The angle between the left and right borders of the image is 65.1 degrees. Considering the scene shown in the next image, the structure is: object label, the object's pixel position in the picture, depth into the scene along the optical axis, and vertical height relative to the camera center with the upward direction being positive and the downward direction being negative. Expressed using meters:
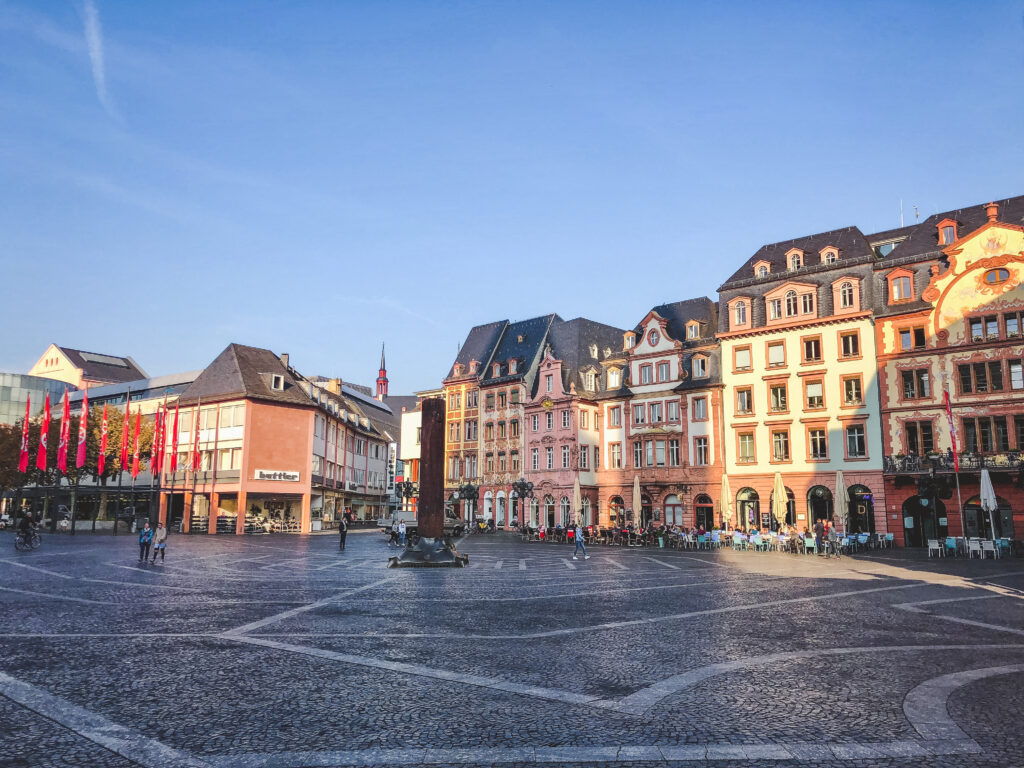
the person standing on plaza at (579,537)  32.84 -1.49
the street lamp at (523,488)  46.81 +0.74
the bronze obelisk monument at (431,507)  26.89 -0.20
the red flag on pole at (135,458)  56.41 +3.14
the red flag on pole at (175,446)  58.78 +4.20
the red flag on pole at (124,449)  51.09 +3.40
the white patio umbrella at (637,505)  47.66 -0.32
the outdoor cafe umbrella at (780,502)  41.34 -0.14
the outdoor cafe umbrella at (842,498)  39.56 +0.05
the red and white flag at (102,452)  50.97 +3.24
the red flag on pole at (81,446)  45.45 +3.22
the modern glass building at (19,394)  105.00 +14.33
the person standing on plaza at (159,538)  27.19 -1.23
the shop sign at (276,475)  62.16 +2.06
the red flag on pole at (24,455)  46.03 +2.73
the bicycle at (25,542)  33.56 -1.66
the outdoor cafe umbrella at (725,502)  44.18 -0.13
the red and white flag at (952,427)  36.97 +3.27
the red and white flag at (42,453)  47.56 +2.96
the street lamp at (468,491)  51.94 +0.63
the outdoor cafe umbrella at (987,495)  31.72 +0.13
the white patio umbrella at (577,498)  48.16 +0.14
